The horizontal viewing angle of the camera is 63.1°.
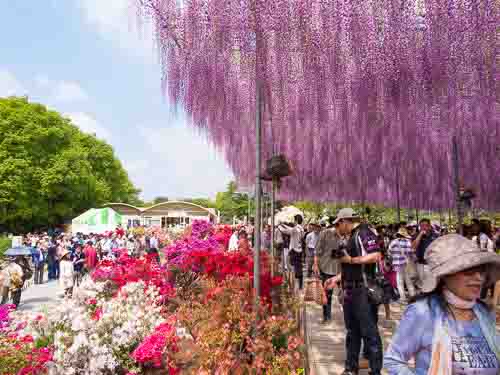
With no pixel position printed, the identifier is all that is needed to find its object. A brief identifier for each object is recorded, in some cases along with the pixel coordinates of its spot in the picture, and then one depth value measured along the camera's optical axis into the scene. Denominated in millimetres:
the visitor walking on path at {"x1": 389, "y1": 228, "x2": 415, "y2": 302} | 7902
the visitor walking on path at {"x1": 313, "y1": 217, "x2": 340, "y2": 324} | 6086
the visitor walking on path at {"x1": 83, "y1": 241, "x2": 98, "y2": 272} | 11942
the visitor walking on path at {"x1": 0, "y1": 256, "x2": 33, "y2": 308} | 8562
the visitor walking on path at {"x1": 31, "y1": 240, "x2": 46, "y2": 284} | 15203
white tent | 22031
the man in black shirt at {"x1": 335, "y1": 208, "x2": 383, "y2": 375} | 3812
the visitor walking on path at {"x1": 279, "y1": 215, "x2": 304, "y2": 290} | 10125
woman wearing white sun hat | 1691
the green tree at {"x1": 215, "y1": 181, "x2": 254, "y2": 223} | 54594
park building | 49938
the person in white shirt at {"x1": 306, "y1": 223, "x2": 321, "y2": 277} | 10180
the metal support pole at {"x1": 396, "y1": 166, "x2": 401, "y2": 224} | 11688
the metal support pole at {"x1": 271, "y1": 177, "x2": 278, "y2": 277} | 6252
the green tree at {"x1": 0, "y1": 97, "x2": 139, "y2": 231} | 29500
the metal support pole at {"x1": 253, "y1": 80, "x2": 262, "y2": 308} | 4172
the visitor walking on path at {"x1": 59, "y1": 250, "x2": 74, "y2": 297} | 10016
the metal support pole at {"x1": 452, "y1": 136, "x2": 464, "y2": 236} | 7359
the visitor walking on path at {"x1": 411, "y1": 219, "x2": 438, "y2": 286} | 7660
